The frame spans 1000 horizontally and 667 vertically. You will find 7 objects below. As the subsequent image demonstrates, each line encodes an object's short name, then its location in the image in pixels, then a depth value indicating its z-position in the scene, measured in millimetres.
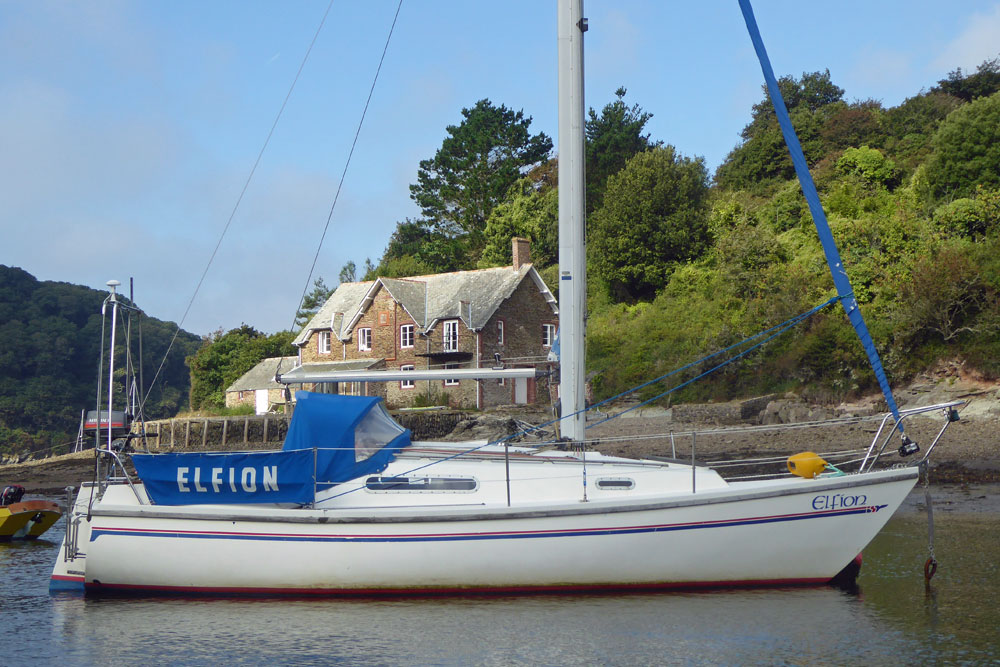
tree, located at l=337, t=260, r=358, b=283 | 77875
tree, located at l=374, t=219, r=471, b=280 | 61750
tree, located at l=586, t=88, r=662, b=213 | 54375
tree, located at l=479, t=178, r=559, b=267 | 54438
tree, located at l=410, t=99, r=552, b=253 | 62062
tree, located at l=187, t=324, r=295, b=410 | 66438
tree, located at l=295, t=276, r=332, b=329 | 76862
